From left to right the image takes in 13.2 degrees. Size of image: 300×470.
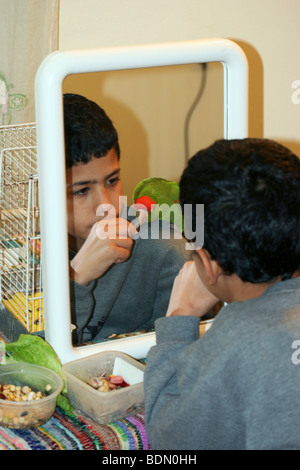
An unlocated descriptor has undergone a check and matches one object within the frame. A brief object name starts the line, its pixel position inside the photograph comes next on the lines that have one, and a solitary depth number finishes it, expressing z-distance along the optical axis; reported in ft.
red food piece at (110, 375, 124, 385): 7.28
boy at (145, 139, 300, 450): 6.44
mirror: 7.13
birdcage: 7.65
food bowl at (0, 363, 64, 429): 6.94
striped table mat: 6.84
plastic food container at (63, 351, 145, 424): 7.03
